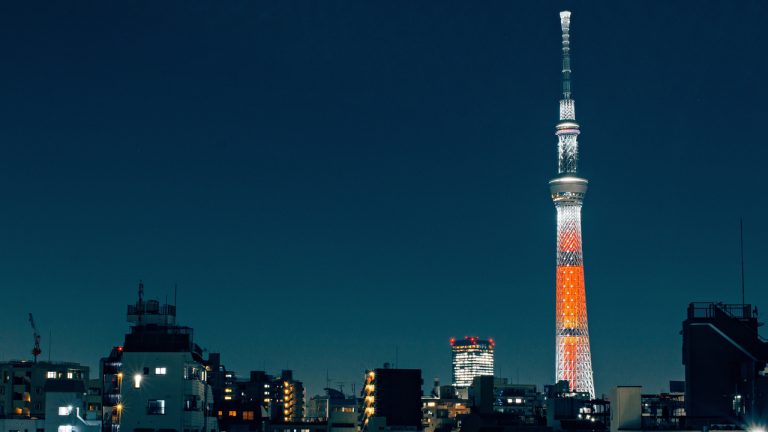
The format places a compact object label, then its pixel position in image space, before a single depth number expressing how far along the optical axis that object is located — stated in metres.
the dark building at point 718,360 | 56.59
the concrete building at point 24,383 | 116.38
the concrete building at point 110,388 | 79.40
